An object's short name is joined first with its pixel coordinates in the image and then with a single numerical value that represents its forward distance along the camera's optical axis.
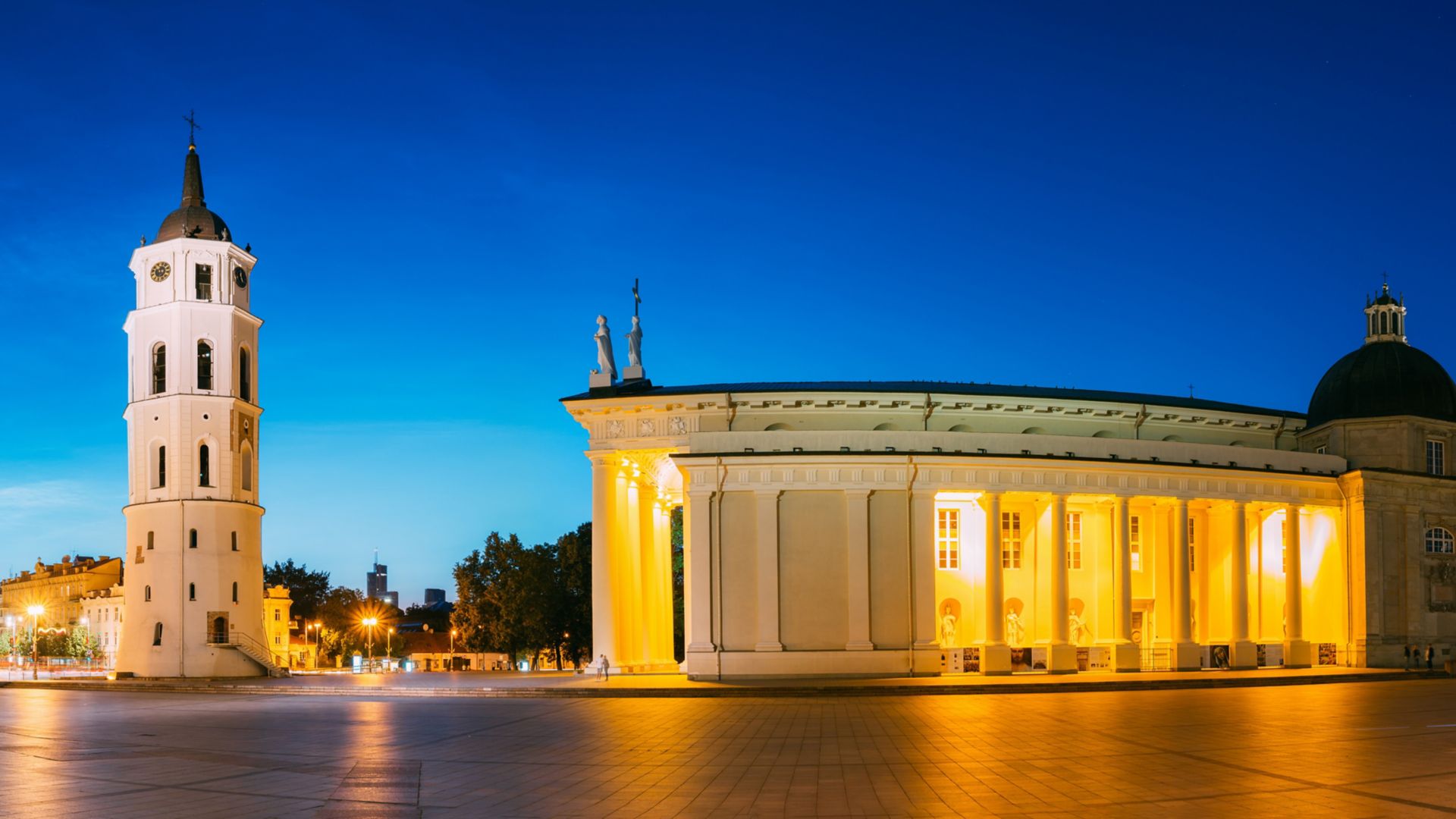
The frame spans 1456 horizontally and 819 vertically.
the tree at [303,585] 142.88
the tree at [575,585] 84.06
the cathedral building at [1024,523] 48.12
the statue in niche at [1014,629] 52.81
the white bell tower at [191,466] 66.94
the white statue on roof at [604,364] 53.72
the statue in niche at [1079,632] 53.06
